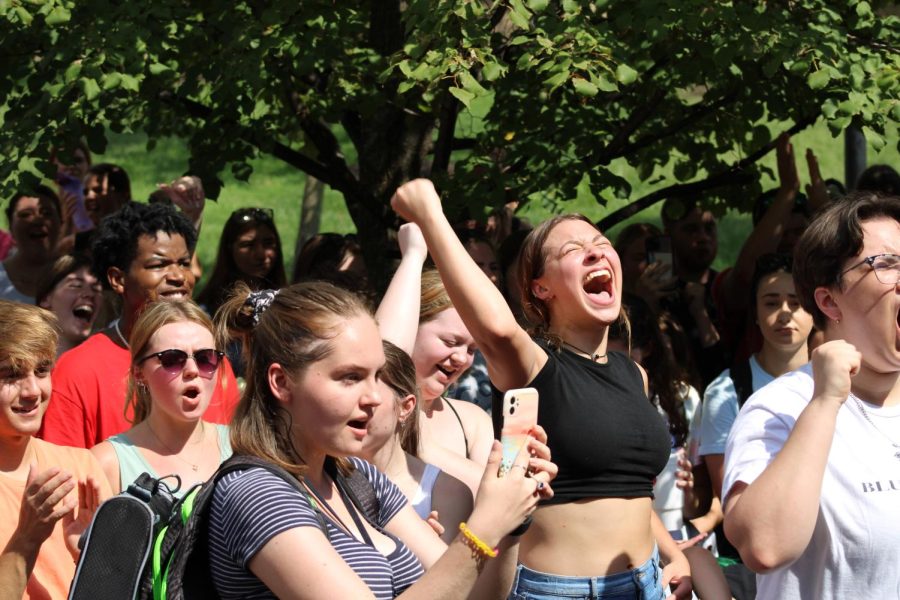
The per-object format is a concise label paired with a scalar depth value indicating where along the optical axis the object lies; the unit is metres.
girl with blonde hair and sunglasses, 3.87
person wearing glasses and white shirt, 2.52
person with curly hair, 4.15
